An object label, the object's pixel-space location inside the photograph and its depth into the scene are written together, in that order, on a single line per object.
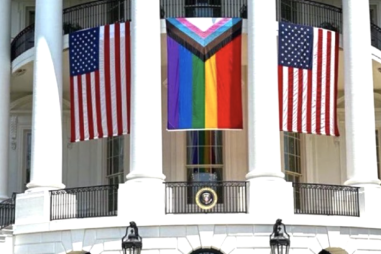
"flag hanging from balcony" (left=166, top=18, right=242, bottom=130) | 31.41
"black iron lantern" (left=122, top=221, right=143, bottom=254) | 29.38
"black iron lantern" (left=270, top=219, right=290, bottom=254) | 29.41
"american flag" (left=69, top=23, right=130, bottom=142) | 31.97
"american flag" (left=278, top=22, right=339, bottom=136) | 31.89
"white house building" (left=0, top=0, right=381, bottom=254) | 30.17
